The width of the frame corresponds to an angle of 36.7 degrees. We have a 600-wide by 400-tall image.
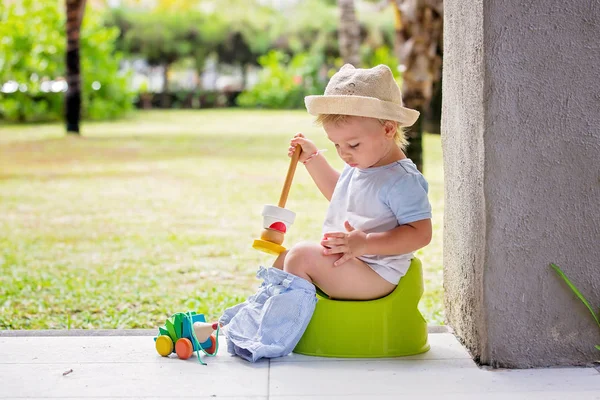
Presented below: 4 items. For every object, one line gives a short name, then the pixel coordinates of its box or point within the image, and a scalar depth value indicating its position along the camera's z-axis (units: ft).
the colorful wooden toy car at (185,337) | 9.24
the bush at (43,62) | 60.75
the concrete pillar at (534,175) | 8.59
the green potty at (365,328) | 9.37
